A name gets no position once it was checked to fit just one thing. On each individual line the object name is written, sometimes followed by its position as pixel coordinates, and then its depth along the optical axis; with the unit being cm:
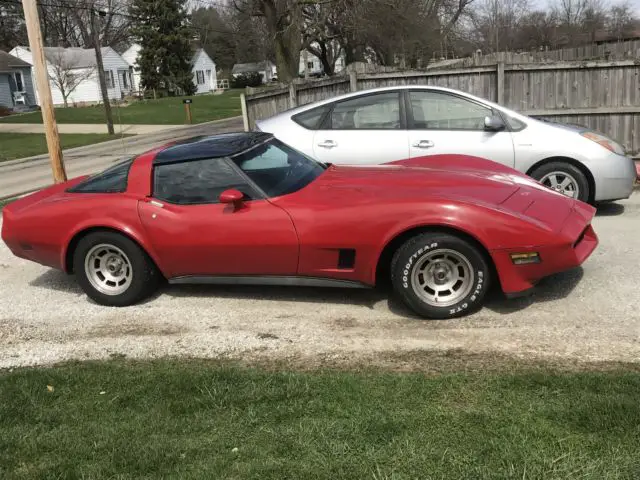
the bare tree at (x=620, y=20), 6669
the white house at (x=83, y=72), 5316
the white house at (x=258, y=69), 8869
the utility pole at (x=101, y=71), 3023
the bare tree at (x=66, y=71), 5141
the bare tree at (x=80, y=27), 7638
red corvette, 441
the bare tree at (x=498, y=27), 5869
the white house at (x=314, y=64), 9638
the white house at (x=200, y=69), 7336
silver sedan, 715
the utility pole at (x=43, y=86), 966
